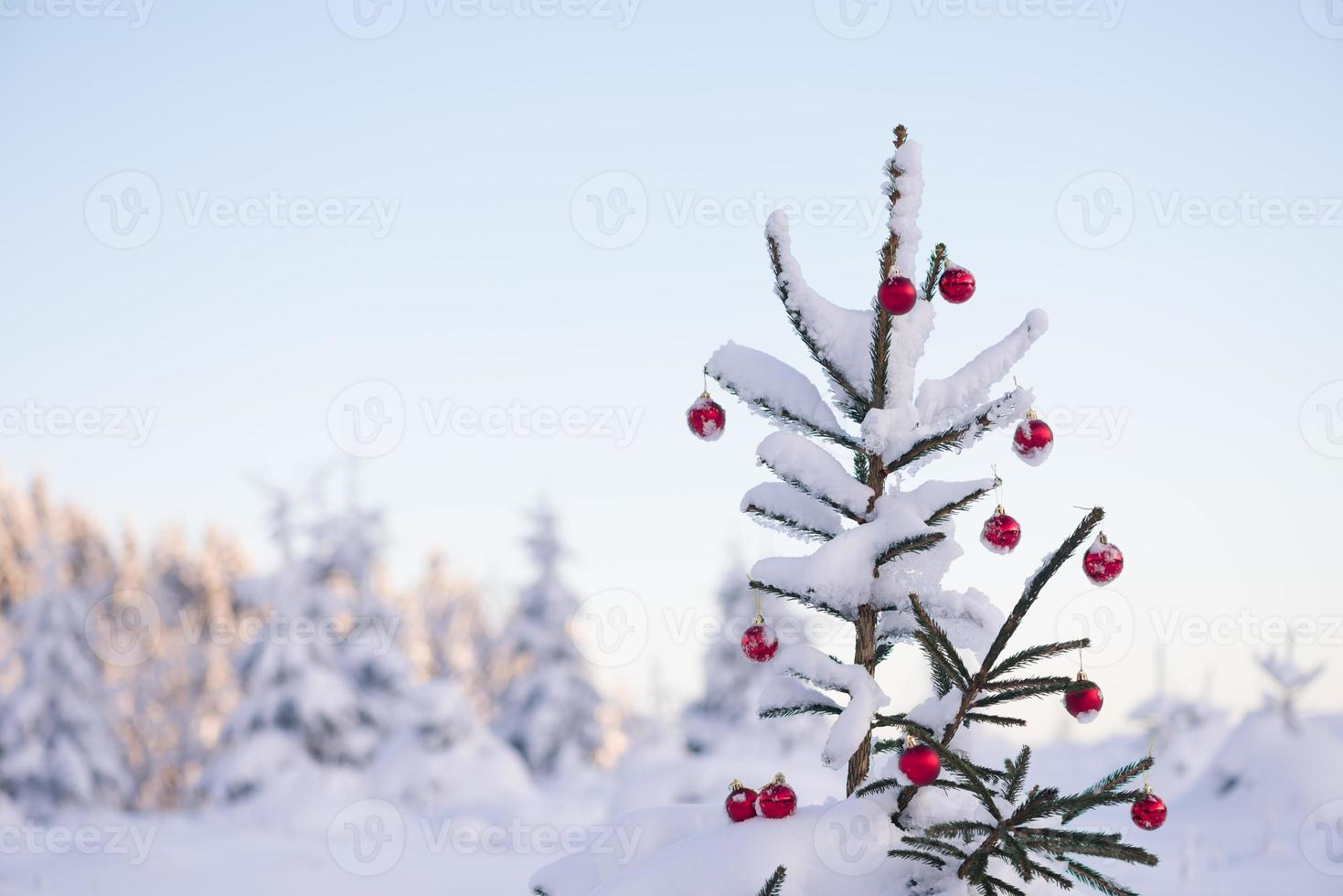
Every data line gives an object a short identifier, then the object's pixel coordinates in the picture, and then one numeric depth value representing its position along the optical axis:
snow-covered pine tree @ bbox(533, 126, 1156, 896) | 2.97
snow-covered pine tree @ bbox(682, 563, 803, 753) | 21.94
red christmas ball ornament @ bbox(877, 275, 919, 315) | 3.10
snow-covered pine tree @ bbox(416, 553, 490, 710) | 37.72
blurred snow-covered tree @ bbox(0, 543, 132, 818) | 23.59
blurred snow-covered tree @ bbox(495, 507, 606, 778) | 25.84
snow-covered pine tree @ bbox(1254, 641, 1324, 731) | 15.82
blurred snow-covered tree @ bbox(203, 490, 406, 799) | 19.98
